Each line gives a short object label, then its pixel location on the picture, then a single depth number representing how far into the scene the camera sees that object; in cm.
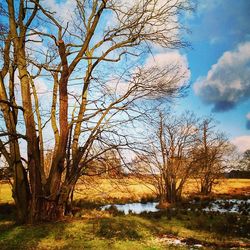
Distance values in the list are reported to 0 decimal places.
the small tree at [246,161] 4847
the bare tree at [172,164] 1678
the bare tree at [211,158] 2159
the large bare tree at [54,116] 861
